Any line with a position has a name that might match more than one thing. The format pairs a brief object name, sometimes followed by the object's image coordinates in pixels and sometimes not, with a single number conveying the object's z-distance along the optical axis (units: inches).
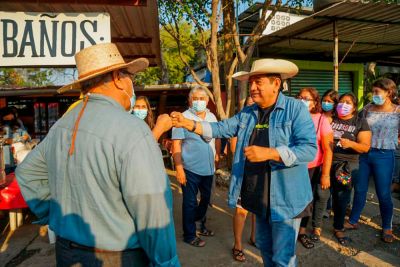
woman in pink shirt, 138.4
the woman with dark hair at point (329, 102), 155.1
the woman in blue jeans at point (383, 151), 145.8
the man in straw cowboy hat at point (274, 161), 87.3
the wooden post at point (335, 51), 244.1
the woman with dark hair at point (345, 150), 141.8
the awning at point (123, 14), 114.6
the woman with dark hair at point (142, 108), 145.3
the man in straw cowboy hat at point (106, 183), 52.7
